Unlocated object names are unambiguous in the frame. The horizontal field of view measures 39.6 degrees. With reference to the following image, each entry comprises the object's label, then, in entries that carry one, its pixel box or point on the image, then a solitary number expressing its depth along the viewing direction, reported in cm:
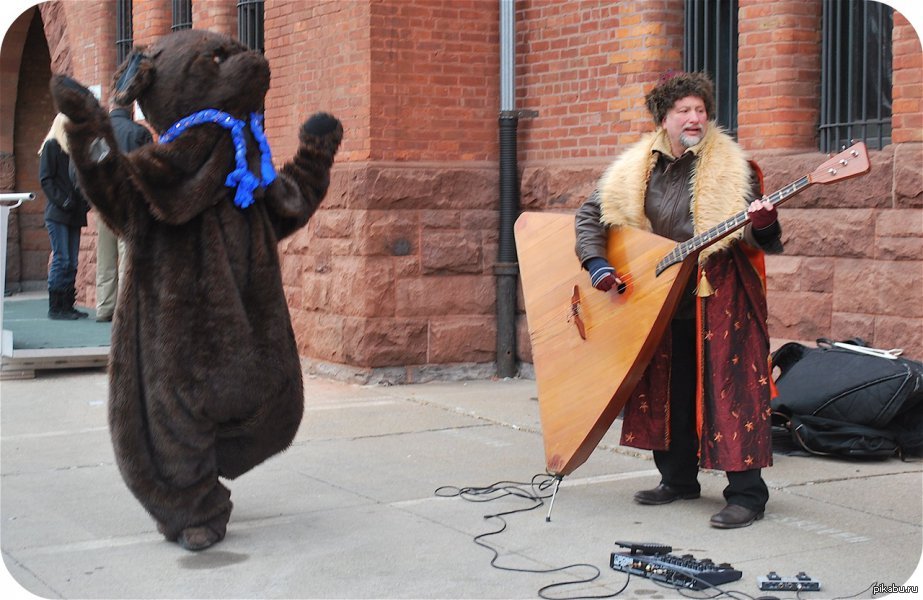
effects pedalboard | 452
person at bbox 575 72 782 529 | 537
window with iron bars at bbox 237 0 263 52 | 1159
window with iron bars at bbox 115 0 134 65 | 1472
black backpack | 651
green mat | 1053
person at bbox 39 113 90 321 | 1139
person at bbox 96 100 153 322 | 1177
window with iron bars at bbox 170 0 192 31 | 1334
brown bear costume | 501
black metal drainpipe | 968
